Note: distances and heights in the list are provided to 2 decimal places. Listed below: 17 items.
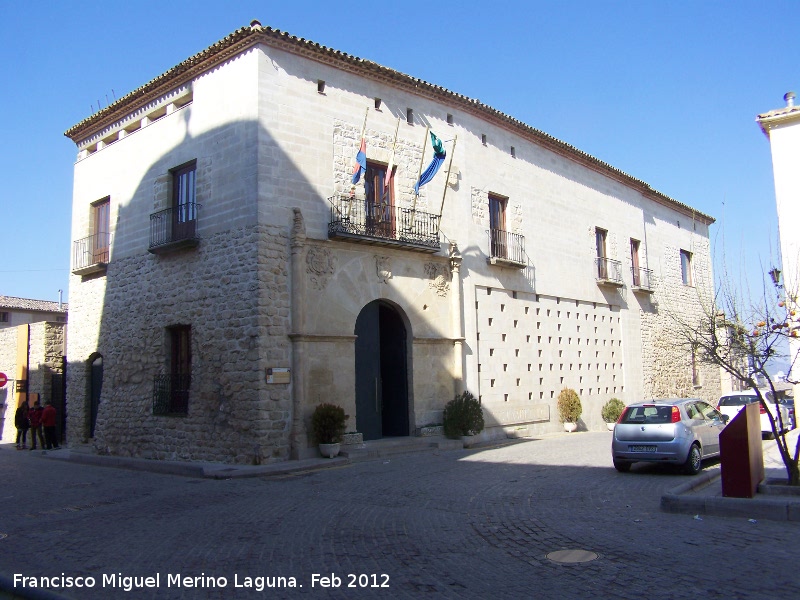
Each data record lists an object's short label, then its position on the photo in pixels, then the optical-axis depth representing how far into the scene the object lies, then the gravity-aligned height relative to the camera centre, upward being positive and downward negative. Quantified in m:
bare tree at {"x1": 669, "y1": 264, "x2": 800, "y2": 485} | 9.33 +0.58
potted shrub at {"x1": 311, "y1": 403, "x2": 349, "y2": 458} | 14.59 -0.71
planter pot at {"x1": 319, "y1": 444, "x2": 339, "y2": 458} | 14.55 -1.16
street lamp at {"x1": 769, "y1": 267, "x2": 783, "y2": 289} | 11.59 +1.79
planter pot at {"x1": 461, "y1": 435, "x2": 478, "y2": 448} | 17.52 -1.26
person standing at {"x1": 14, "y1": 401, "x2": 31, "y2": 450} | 21.66 -0.65
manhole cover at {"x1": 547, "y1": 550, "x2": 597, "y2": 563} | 6.54 -1.60
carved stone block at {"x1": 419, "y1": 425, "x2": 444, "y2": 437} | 17.17 -0.97
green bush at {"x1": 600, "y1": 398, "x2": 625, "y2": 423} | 23.69 -0.83
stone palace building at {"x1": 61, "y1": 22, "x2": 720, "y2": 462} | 14.98 +3.31
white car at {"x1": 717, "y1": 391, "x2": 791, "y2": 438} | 20.30 -0.63
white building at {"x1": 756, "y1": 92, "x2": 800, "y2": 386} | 18.23 +5.77
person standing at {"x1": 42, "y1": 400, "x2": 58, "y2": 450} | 20.86 -0.65
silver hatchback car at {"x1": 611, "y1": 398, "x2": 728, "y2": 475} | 11.91 -0.87
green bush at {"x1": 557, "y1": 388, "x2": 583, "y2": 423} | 22.03 -0.63
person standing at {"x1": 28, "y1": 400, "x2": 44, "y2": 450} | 20.98 -0.53
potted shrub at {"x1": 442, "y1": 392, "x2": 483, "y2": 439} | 17.52 -0.63
